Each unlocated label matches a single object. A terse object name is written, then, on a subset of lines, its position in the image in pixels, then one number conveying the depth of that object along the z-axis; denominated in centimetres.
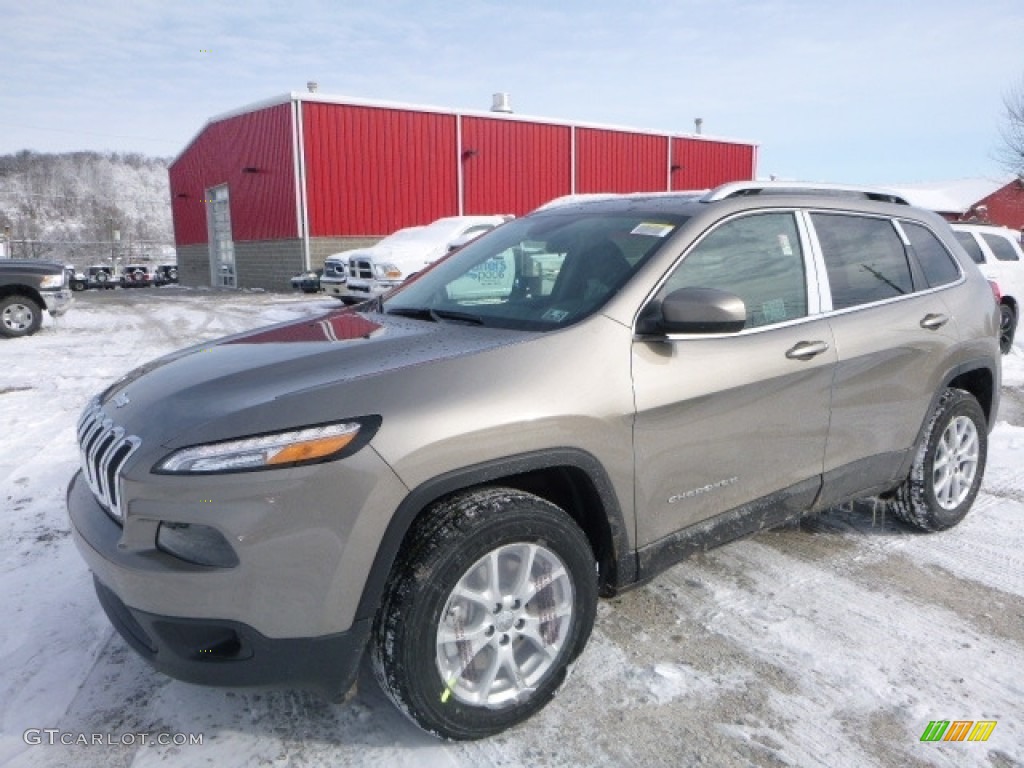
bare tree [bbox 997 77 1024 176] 3297
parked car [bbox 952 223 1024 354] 1031
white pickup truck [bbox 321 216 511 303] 1318
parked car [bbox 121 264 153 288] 4125
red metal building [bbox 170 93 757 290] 2078
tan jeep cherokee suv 192
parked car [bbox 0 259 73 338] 1051
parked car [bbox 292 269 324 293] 1850
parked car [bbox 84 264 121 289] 4081
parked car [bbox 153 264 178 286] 4128
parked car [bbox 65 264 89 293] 3553
